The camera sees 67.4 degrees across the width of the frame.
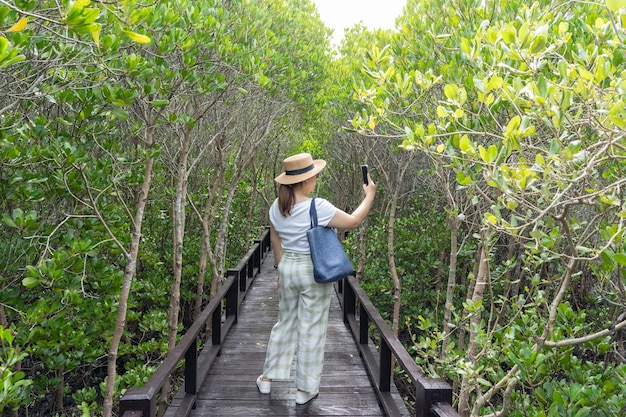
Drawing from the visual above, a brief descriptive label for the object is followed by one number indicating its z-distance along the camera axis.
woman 3.58
